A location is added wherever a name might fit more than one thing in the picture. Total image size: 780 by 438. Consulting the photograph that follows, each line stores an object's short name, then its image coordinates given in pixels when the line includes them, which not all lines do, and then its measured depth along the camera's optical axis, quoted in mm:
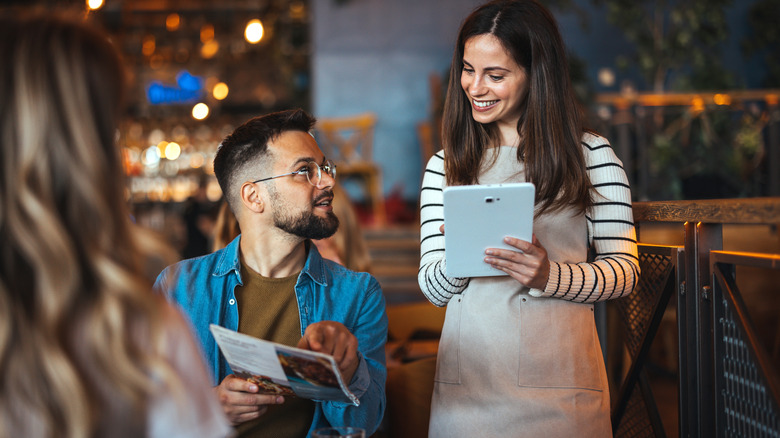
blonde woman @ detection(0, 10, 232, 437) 966
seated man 1996
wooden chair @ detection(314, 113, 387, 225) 8203
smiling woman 1761
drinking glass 1346
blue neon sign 12750
